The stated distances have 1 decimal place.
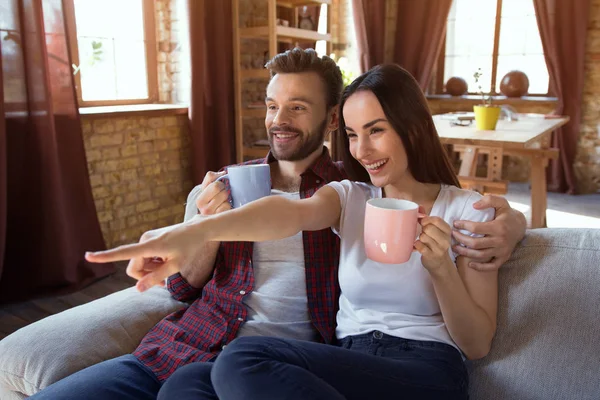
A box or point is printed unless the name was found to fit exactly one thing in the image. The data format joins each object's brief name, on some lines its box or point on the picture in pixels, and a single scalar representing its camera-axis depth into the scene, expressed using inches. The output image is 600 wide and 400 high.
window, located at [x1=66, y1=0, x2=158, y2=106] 131.3
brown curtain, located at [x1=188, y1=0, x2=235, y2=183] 141.7
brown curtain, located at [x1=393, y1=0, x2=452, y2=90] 223.5
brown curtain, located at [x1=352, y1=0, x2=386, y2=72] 215.5
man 44.9
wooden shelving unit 149.0
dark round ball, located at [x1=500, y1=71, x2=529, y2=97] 210.5
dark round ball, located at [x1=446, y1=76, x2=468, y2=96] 229.0
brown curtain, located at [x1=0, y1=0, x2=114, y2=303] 102.8
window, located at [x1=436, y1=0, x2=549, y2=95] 219.3
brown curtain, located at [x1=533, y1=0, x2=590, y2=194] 197.0
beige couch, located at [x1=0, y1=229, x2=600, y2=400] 44.0
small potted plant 128.7
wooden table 118.3
